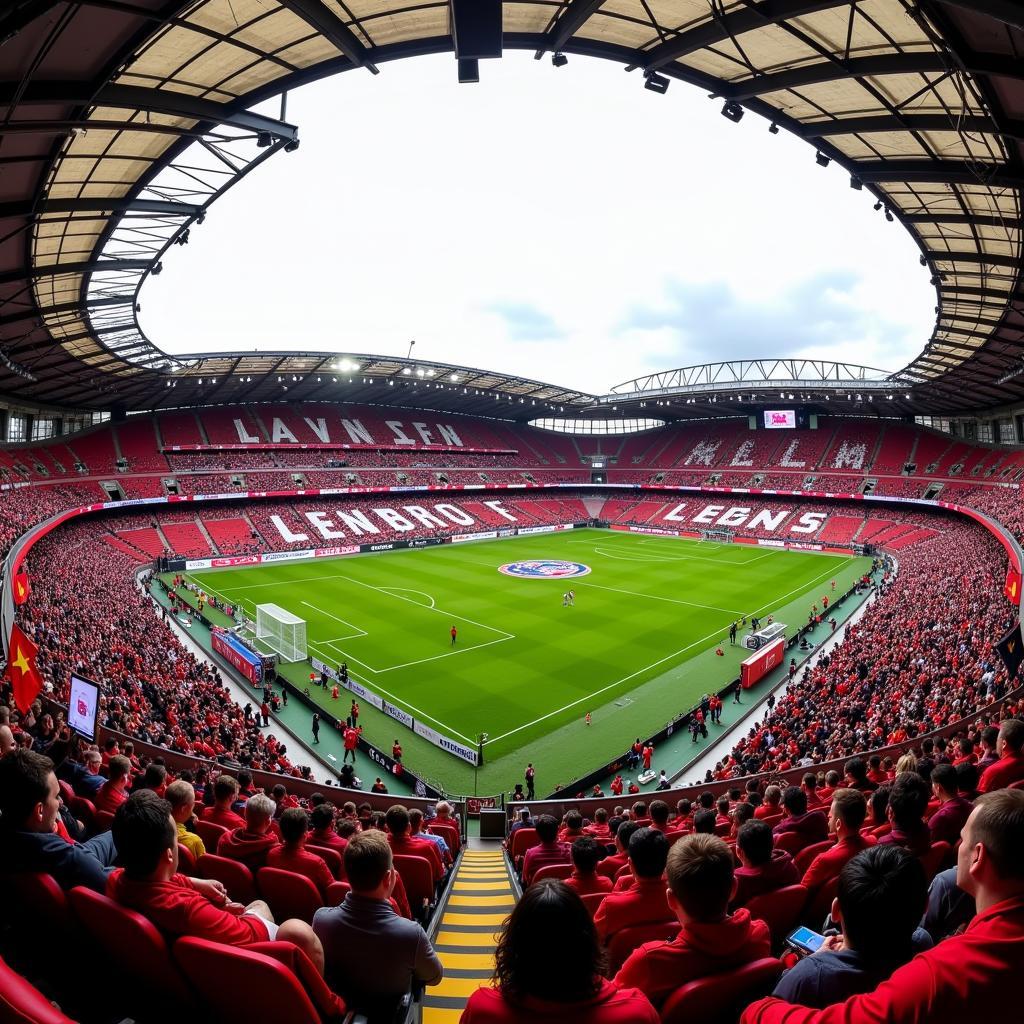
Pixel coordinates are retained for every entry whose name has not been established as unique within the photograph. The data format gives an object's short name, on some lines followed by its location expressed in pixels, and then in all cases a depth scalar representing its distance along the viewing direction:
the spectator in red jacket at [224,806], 6.83
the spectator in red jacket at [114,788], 6.48
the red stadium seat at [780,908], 4.18
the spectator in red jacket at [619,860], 6.68
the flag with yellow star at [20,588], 20.42
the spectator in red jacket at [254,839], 5.13
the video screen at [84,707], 11.45
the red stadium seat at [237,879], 4.78
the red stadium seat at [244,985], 2.79
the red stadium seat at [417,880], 6.34
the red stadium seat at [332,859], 5.94
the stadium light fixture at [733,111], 12.28
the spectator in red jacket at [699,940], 2.71
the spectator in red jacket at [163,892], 3.02
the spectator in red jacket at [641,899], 4.11
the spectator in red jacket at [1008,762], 5.99
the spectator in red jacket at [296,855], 4.90
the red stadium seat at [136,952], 2.95
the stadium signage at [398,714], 21.48
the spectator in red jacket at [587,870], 5.39
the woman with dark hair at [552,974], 2.06
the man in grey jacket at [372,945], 3.44
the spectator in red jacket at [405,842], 6.49
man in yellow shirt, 5.27
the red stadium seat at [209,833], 6.32
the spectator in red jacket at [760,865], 4.42
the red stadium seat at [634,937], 3.86
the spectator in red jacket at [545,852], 7.03
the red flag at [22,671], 11.73
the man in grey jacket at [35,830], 3.34
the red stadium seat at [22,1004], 1.88
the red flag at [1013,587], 20.71
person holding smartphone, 2.28
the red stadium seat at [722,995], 2.56
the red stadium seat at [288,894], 4.63
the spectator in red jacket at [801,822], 6.55
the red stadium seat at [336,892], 4.93
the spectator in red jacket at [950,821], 5.32
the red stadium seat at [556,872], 6.51
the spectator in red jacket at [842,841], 4.46
